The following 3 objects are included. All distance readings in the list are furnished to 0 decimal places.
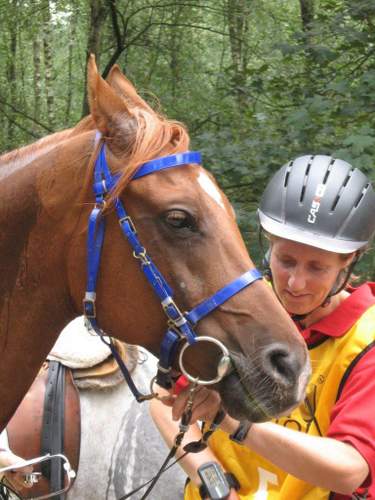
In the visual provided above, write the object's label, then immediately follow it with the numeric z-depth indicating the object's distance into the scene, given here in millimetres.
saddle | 3145
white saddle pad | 3328
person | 1862
